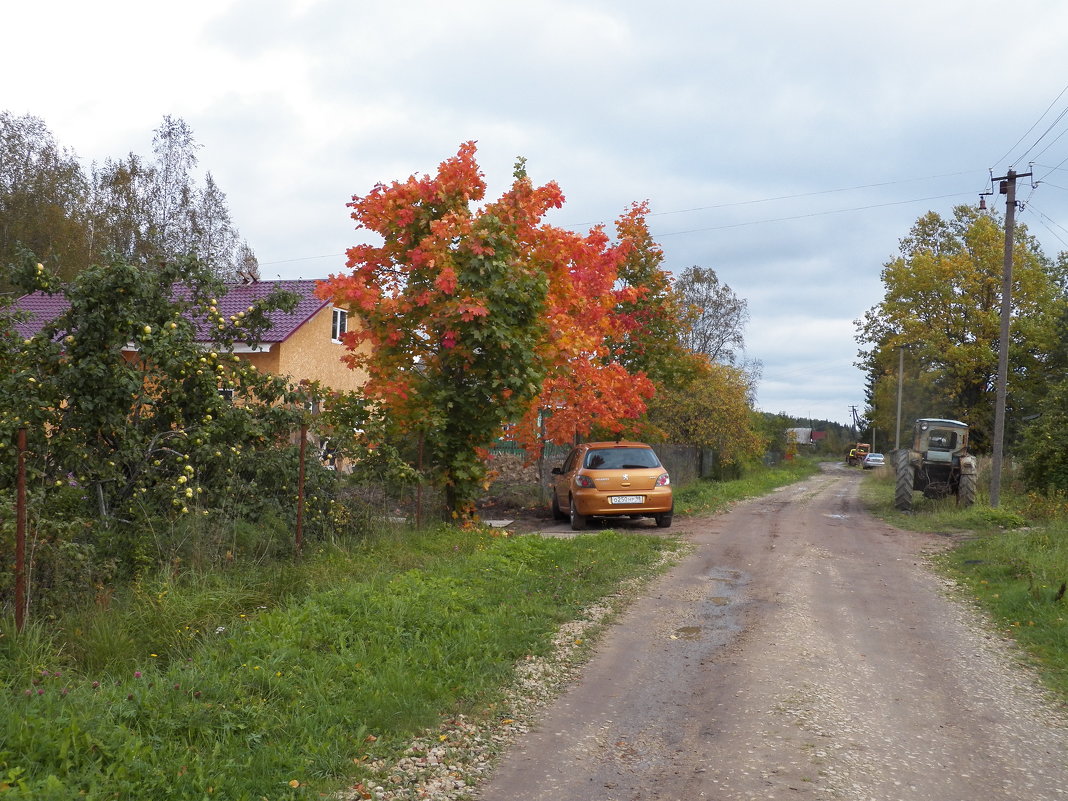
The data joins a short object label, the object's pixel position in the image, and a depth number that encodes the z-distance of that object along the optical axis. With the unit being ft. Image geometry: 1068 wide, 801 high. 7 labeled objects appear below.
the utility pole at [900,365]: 141.47
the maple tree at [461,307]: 38.06
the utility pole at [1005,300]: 63.82
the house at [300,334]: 73.97
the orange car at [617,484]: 49.85
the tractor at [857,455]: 228.02
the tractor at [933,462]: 67.00
